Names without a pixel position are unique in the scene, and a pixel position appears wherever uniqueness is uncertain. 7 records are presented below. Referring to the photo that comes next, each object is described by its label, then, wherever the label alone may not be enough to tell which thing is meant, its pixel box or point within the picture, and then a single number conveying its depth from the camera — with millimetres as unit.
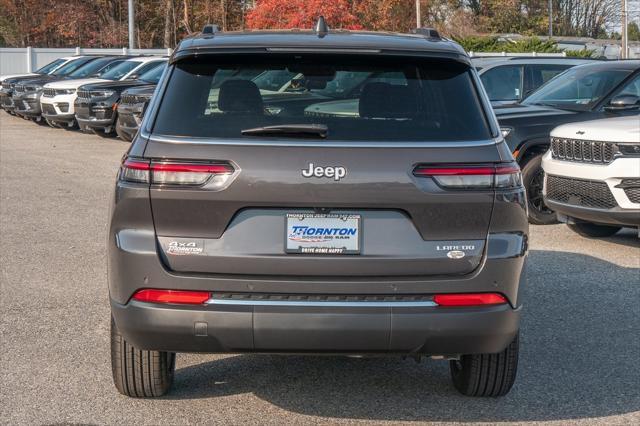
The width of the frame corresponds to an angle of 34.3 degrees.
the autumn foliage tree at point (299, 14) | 46000
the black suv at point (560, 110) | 11320
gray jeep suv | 4379
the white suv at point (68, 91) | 24000
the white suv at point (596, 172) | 9328
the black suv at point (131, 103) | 19750
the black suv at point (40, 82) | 26359
